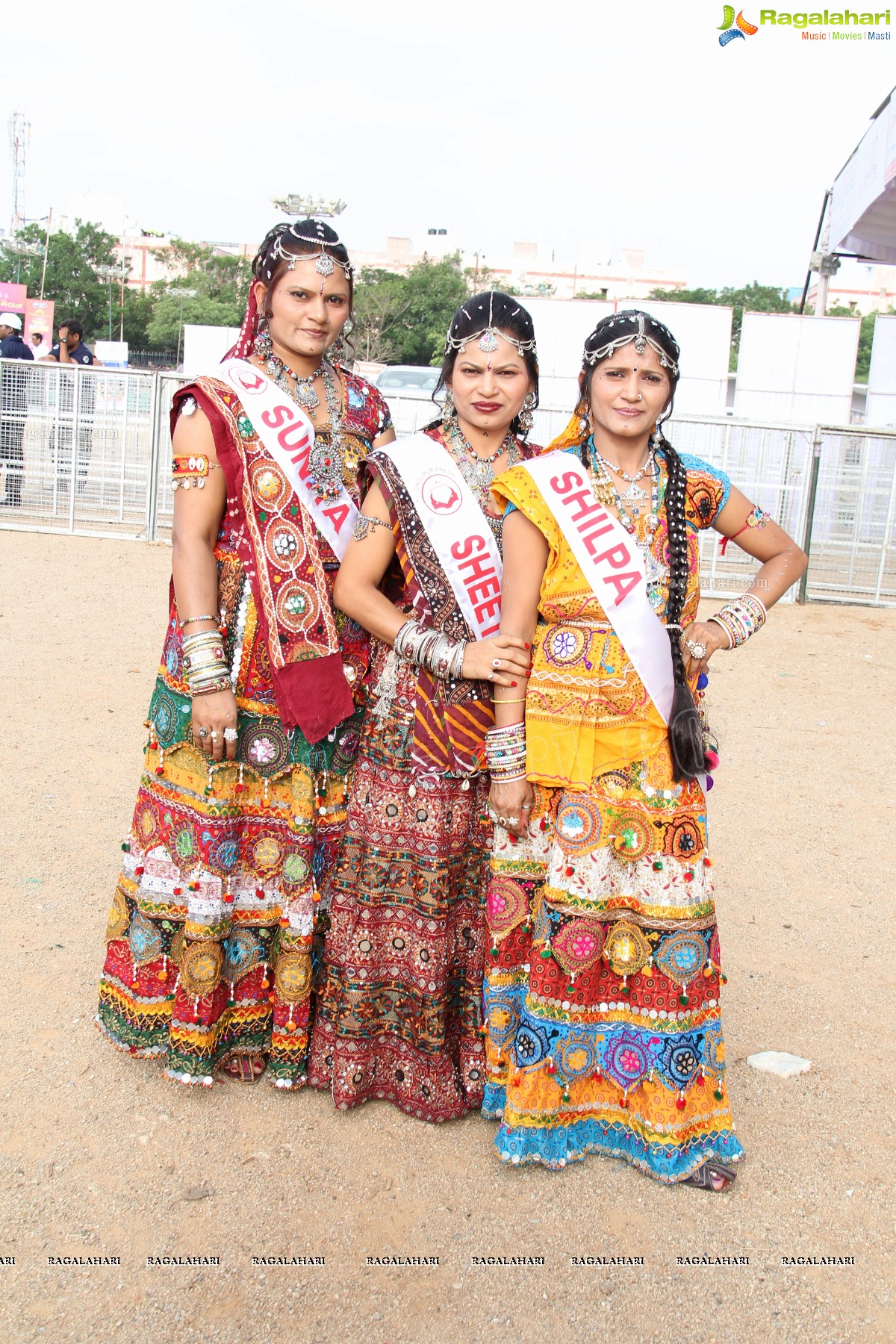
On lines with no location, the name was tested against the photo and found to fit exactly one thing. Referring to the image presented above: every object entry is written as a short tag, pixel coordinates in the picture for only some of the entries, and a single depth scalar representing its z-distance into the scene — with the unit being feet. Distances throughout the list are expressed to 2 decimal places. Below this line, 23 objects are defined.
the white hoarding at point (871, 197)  32.91
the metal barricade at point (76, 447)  34.01
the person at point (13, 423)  34.14
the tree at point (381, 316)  123.44
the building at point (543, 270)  203.72
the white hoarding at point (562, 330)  53.57
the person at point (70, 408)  34.17
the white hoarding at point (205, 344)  56.18
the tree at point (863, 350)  136.77
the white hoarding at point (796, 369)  52.03
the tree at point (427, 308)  128.16
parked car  48.55
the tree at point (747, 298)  149.09
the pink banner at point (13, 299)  82.07
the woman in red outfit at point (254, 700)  8.50
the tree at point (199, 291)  121.49
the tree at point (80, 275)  127.95
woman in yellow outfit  7.85
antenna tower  144.66
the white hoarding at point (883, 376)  46.65
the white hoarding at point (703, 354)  51.21
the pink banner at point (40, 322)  82.33
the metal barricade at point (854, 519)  31.35
